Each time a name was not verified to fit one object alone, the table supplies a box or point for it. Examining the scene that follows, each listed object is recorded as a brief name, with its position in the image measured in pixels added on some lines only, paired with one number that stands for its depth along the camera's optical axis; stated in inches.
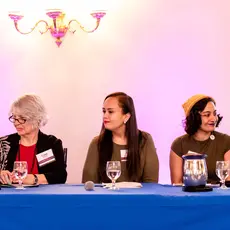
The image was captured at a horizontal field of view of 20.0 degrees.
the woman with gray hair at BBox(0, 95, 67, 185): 173.6
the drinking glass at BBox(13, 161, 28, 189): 147.1
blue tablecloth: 131.6
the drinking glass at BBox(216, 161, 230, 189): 143.6
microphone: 142.3
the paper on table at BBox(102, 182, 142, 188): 147.2
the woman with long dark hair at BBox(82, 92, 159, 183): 177.3
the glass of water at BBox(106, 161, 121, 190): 145.0
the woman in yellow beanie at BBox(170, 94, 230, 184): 185.9
